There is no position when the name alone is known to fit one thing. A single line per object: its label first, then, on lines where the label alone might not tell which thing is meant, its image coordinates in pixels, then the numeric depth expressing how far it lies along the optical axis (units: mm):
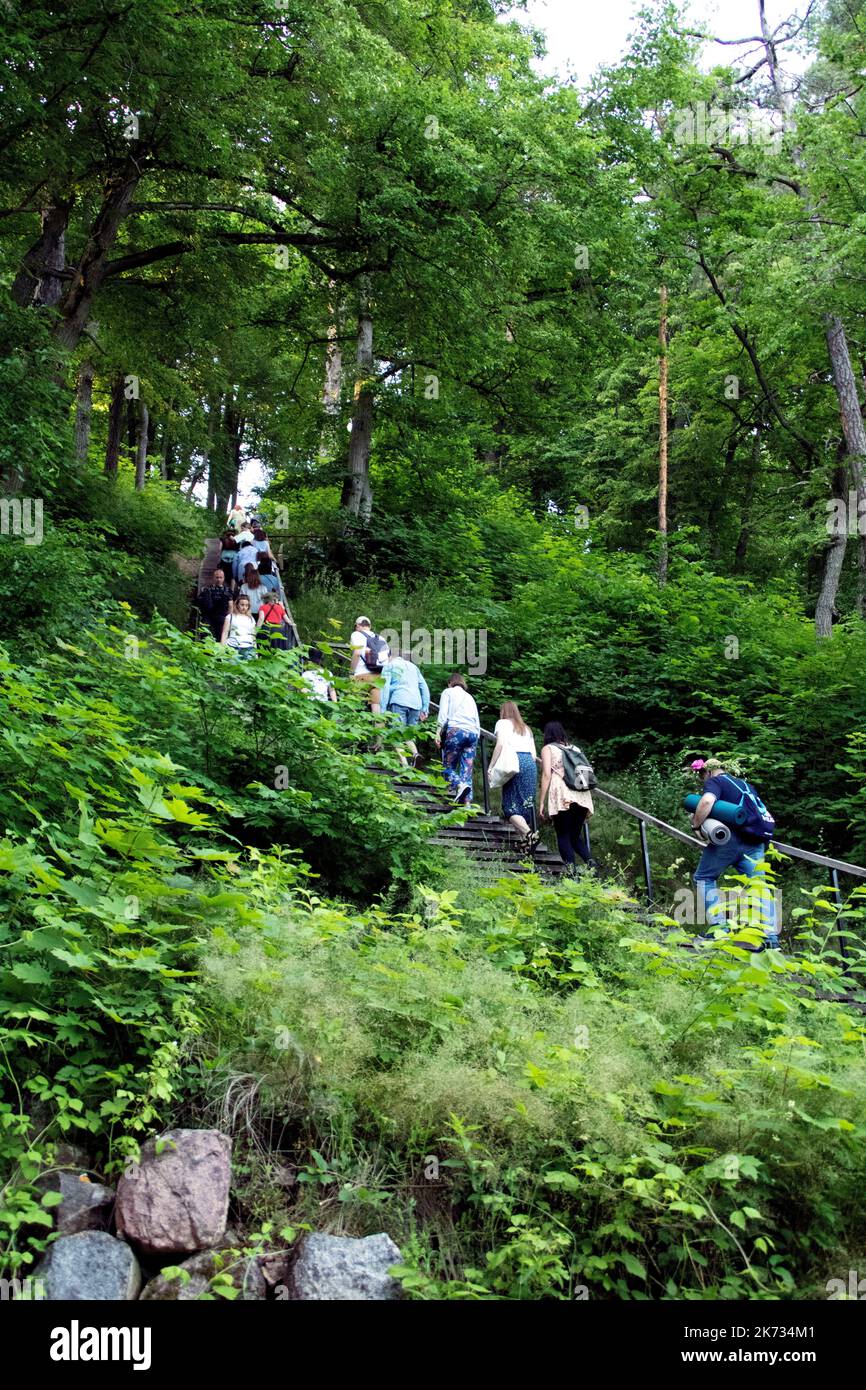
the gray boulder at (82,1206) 4098
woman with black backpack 10016
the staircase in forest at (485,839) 9477
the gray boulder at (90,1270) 3902
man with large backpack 8453
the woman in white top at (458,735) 11250
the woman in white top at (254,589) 14328
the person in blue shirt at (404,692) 11586
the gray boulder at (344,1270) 4148
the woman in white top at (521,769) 10781
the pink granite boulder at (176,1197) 4125
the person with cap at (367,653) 12531
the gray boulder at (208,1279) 4047
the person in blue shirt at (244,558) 16727
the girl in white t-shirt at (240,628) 12484
